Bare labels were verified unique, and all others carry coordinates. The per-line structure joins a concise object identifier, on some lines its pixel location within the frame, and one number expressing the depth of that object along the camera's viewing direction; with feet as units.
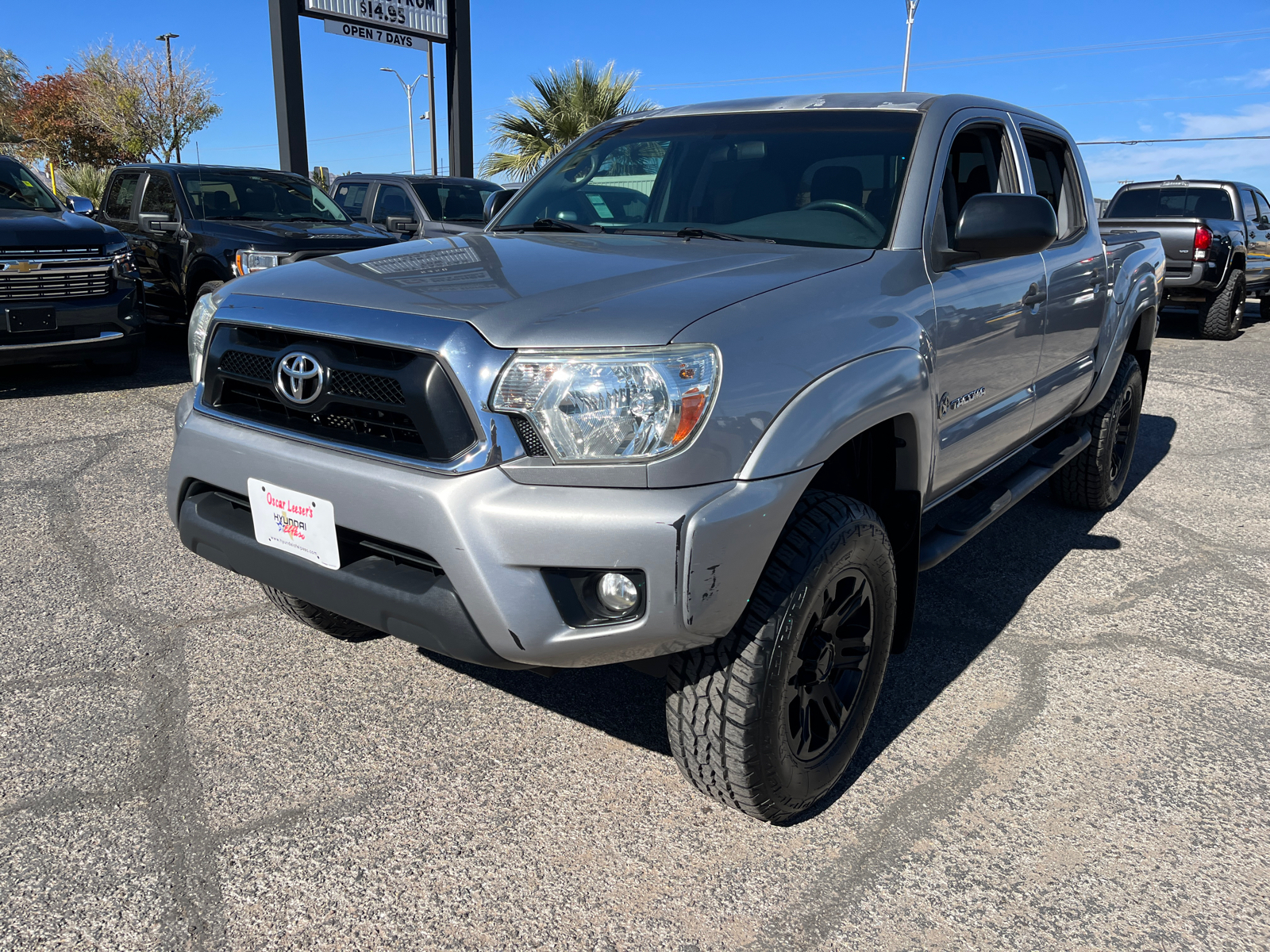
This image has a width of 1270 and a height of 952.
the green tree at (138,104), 111.86
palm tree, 68.85
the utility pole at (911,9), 81.15
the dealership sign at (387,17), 45.37
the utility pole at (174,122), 114.11
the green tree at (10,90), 125.39
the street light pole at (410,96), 150.24
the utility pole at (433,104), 74.98
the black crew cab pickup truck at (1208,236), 36.17
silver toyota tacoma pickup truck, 6.22
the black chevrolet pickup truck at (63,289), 21.12
